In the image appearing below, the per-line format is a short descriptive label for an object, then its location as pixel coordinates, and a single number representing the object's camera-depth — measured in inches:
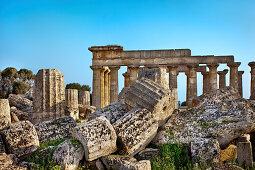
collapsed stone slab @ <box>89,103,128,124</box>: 322.2
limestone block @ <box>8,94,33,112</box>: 732.5
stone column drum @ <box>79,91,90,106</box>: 934.4
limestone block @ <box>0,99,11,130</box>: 347.5
